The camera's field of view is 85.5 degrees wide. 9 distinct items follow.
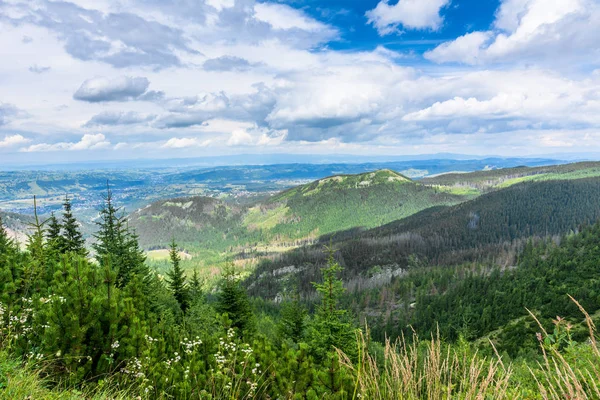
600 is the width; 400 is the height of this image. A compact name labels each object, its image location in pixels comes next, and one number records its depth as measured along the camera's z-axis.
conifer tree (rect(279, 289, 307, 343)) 30.52
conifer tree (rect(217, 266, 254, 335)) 27.51
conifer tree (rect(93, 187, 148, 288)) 24.40
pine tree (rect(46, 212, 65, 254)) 25.11
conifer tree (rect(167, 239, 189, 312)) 31.81
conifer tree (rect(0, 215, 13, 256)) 15.61
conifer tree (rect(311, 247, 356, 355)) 18.02
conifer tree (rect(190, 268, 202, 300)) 35.84
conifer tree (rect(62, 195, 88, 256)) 25.91
